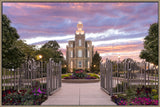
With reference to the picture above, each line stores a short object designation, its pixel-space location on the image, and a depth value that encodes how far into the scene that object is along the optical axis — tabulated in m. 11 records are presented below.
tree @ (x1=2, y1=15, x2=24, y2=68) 6.07
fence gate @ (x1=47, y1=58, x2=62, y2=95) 7.98
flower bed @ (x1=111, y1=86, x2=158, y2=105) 5.43
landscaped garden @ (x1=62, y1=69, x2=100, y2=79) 16.11
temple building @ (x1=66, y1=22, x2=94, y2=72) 43.78
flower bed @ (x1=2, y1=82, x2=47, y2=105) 5.89
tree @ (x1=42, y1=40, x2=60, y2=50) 46.49
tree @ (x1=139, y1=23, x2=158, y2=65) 9.65
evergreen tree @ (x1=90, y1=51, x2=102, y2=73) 40.07
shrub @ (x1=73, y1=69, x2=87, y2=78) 16.34
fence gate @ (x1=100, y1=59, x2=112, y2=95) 7.91
